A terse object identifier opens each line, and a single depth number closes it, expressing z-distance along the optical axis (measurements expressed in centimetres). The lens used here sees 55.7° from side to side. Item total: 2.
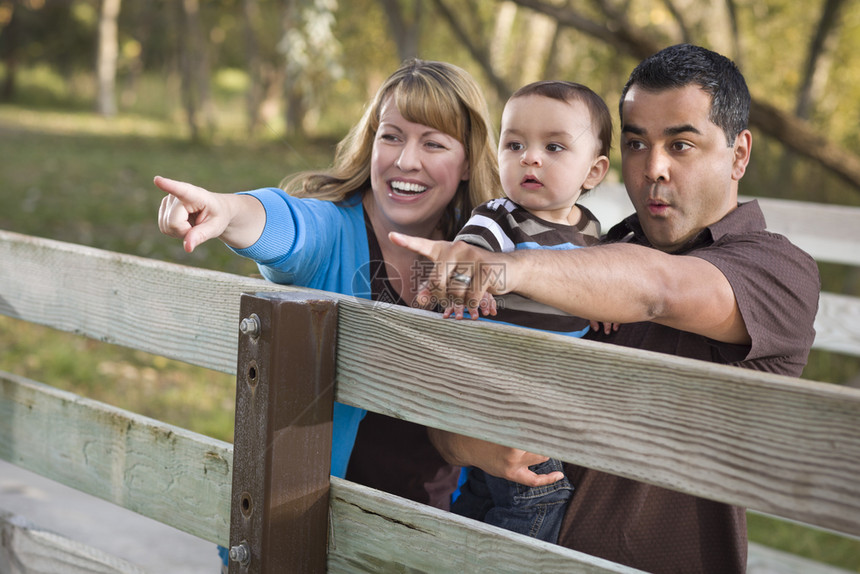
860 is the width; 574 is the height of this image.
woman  215
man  164
